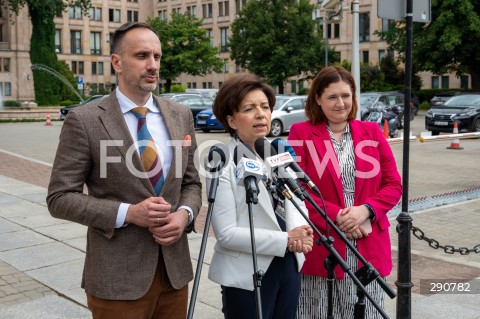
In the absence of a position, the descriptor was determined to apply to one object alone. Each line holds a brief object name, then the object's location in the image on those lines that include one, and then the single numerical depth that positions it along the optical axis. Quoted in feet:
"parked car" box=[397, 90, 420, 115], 116.67
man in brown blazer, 9.30
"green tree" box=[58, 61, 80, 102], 215.08
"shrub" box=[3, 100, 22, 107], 161.17
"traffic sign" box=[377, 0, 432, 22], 15.16
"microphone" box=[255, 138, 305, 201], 9.08
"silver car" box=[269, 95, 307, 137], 79.56
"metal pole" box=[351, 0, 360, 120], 38.39
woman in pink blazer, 12.09
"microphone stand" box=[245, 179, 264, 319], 8.17
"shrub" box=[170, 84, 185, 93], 198.18
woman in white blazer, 10.01
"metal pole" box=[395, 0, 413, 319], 14.23
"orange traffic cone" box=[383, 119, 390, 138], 71.27
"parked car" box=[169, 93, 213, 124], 98.38
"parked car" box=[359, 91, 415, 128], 87.97
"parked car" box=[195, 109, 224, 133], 84.74
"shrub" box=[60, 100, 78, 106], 180.22
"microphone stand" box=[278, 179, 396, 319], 8.88
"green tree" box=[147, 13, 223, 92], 219.82
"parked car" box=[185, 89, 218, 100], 197.86
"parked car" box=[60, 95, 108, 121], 129.77
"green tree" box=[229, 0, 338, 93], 186.29
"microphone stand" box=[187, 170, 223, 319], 8.18
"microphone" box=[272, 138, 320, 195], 9.42
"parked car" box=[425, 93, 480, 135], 77.36
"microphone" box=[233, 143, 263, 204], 8.63
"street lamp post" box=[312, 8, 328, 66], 97.31
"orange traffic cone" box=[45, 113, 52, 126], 119.43
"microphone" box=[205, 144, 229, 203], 9.50
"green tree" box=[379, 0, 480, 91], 139.74
